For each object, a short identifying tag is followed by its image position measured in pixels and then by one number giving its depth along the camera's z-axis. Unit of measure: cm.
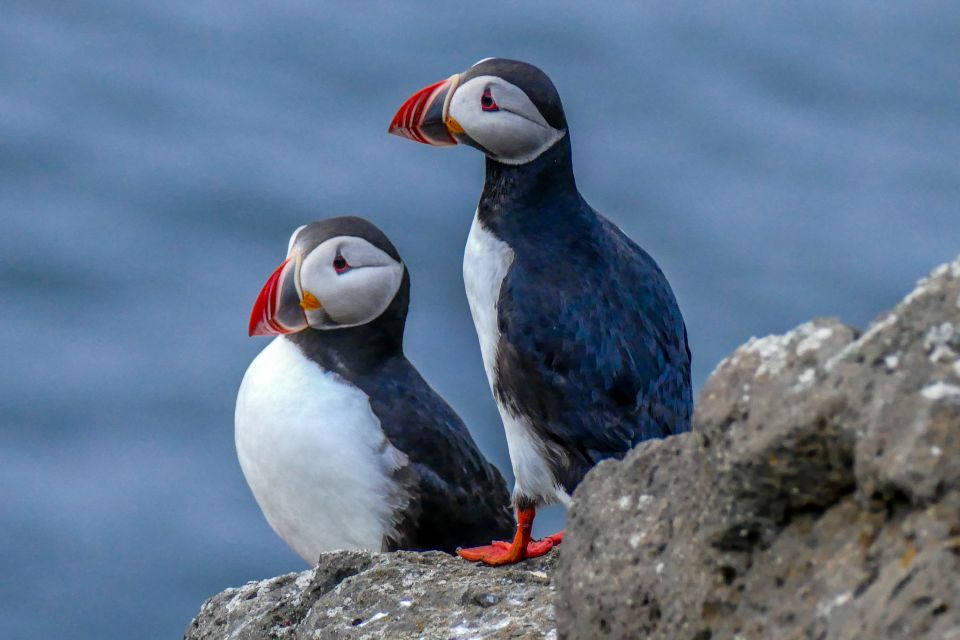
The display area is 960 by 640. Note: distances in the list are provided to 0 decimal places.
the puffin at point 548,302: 1020
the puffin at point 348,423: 1045
